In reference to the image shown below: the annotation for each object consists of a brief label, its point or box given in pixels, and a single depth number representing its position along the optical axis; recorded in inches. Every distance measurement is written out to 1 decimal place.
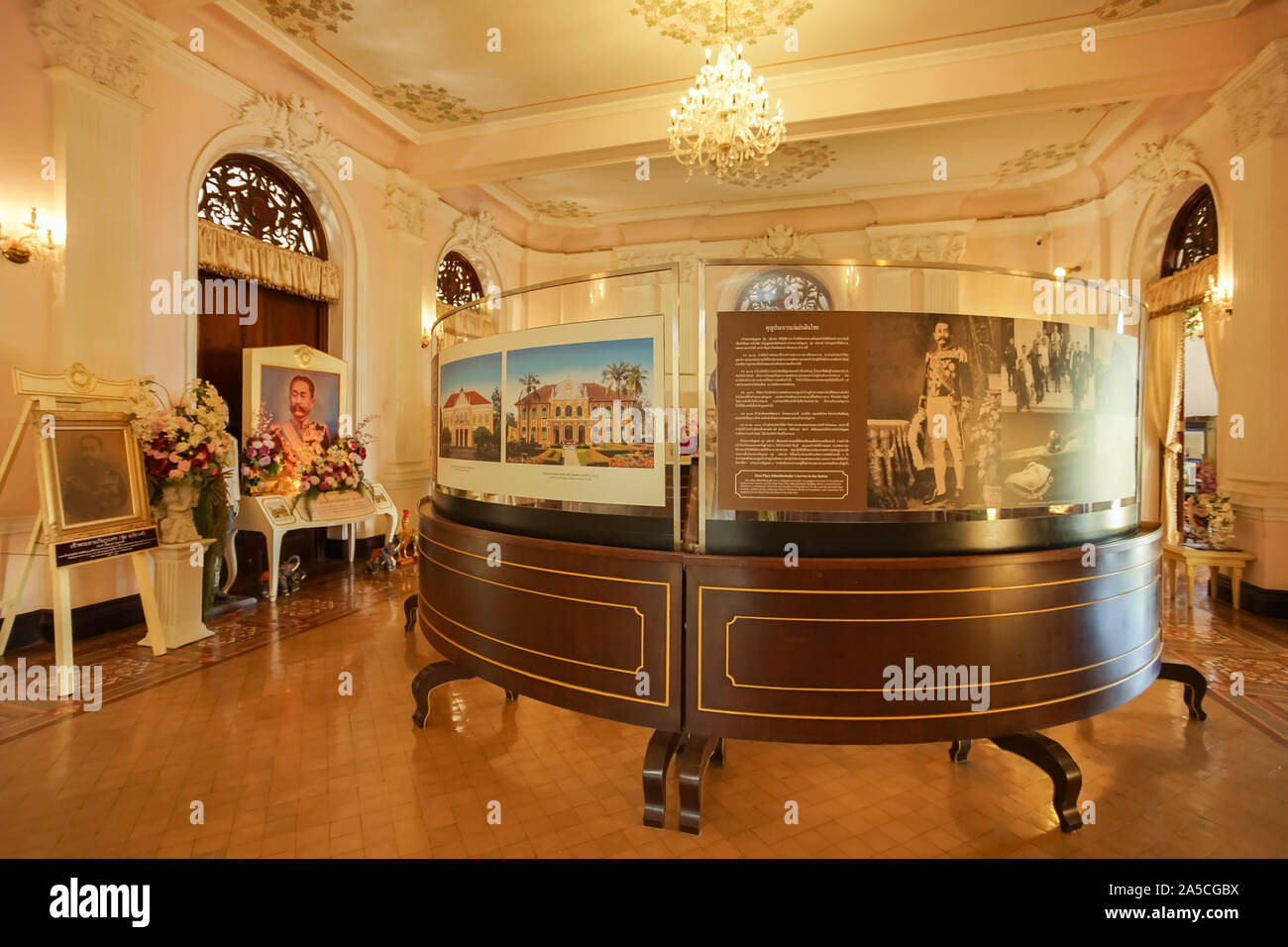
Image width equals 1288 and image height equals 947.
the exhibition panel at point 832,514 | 95.6
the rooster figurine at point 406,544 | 282.9
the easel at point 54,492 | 147.3
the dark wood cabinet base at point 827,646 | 95.0
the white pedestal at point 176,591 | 172.7
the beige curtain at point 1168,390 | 279.1
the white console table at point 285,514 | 221.3
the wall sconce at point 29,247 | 163.5
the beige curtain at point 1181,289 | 252.8
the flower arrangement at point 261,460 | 228.7
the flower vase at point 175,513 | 177.8
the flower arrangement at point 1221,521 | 216.1
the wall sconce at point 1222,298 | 231.3
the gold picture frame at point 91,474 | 152.2
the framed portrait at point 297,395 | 233.3
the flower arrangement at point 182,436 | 172.9
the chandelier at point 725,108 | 194.1
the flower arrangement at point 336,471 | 241.8
